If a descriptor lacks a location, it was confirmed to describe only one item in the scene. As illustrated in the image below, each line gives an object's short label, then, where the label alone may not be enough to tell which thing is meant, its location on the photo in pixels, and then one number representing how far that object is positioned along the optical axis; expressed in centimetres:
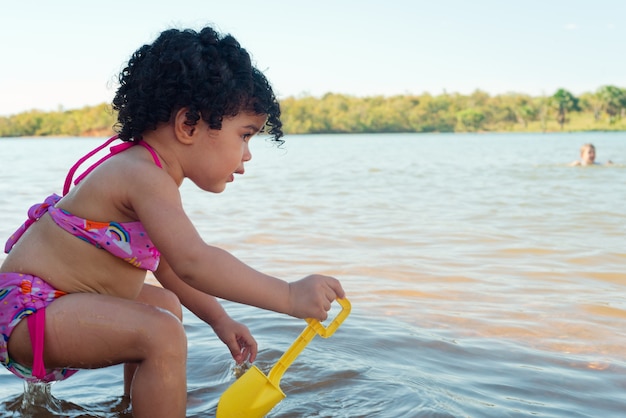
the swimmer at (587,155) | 1343
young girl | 171
